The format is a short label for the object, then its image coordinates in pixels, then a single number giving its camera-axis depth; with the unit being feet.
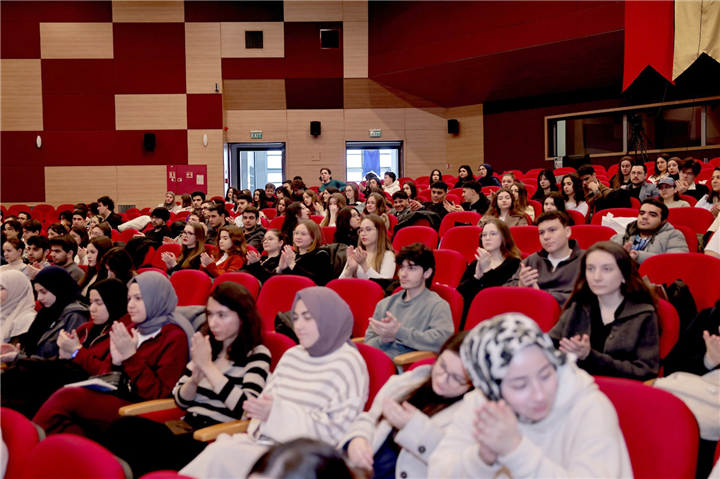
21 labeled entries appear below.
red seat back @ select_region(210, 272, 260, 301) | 11.11
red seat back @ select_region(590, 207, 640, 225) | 15.42
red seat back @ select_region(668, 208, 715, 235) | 14.43
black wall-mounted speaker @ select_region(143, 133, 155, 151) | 37.17
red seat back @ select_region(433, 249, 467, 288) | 12.34
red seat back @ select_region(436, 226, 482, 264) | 14.69
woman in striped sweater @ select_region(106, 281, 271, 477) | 6.50
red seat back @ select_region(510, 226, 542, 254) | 14.06
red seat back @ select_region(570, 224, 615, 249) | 12.91
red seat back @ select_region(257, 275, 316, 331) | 10.72
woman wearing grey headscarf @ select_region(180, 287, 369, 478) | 5.92
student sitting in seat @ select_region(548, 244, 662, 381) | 6.61
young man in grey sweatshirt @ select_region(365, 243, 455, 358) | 8.25
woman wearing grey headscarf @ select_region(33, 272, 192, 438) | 7.34
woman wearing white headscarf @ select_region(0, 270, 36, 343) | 10.82
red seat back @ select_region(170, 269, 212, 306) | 11.86
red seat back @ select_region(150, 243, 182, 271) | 17.13
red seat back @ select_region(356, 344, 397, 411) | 6.72
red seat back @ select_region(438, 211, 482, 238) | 17.23
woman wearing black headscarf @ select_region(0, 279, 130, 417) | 8.17
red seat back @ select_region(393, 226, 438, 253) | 15.34
